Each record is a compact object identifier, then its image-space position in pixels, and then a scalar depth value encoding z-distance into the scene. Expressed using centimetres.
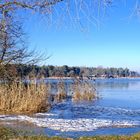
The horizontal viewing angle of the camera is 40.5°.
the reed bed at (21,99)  910
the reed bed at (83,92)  1383
